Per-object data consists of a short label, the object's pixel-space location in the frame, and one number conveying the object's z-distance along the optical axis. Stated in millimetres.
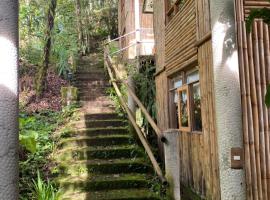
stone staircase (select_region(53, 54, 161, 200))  4010
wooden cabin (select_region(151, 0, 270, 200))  2221
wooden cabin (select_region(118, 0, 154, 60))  9068
